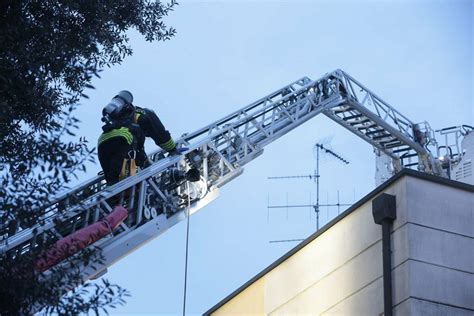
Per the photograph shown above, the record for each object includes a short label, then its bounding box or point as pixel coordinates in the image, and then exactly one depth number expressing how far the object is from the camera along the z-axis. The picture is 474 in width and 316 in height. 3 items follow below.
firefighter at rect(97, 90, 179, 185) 13.33
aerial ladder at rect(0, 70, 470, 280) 12.43
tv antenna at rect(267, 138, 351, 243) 23.64
